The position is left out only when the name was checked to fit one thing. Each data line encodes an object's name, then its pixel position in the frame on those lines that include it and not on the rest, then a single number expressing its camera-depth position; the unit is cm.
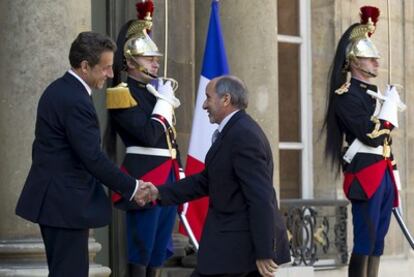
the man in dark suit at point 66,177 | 1403
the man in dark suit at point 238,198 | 1384
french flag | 1894
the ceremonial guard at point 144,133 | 1745
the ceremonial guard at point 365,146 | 1972
